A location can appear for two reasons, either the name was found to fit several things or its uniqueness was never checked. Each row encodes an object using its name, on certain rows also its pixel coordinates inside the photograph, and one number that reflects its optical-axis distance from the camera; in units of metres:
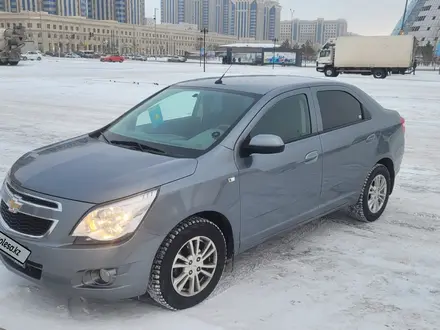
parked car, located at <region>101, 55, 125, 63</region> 80.62
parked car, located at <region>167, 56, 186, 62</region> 90.25
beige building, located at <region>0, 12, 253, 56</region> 141.62
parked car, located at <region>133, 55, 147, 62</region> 98.06
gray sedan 3.09
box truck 41.91
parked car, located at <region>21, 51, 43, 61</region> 72.89
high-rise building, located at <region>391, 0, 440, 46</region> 116.62
